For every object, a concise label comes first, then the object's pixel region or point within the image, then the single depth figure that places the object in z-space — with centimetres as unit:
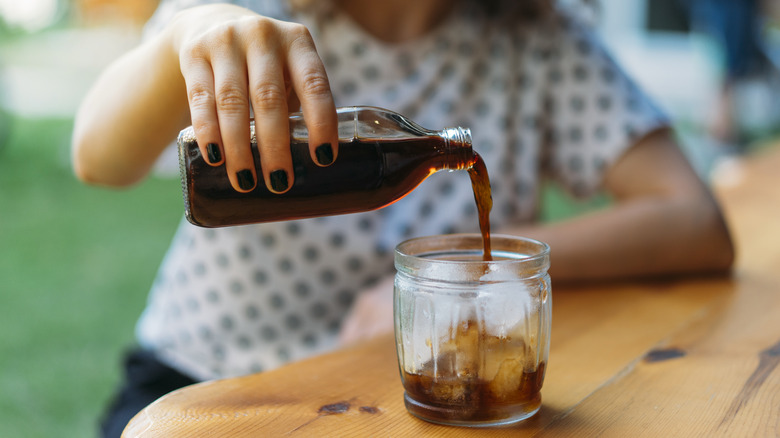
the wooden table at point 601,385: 61
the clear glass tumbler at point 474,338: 61
